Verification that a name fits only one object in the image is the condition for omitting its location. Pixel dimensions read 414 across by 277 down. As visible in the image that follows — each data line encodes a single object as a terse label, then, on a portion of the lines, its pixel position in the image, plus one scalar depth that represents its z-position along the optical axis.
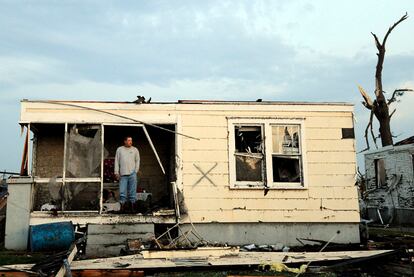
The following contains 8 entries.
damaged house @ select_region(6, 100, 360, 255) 9.81
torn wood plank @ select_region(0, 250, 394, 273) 7.05
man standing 9.91
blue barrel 8.98
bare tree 24.08
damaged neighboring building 17.52
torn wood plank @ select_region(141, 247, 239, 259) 8.02
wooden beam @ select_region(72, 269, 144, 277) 6.60
